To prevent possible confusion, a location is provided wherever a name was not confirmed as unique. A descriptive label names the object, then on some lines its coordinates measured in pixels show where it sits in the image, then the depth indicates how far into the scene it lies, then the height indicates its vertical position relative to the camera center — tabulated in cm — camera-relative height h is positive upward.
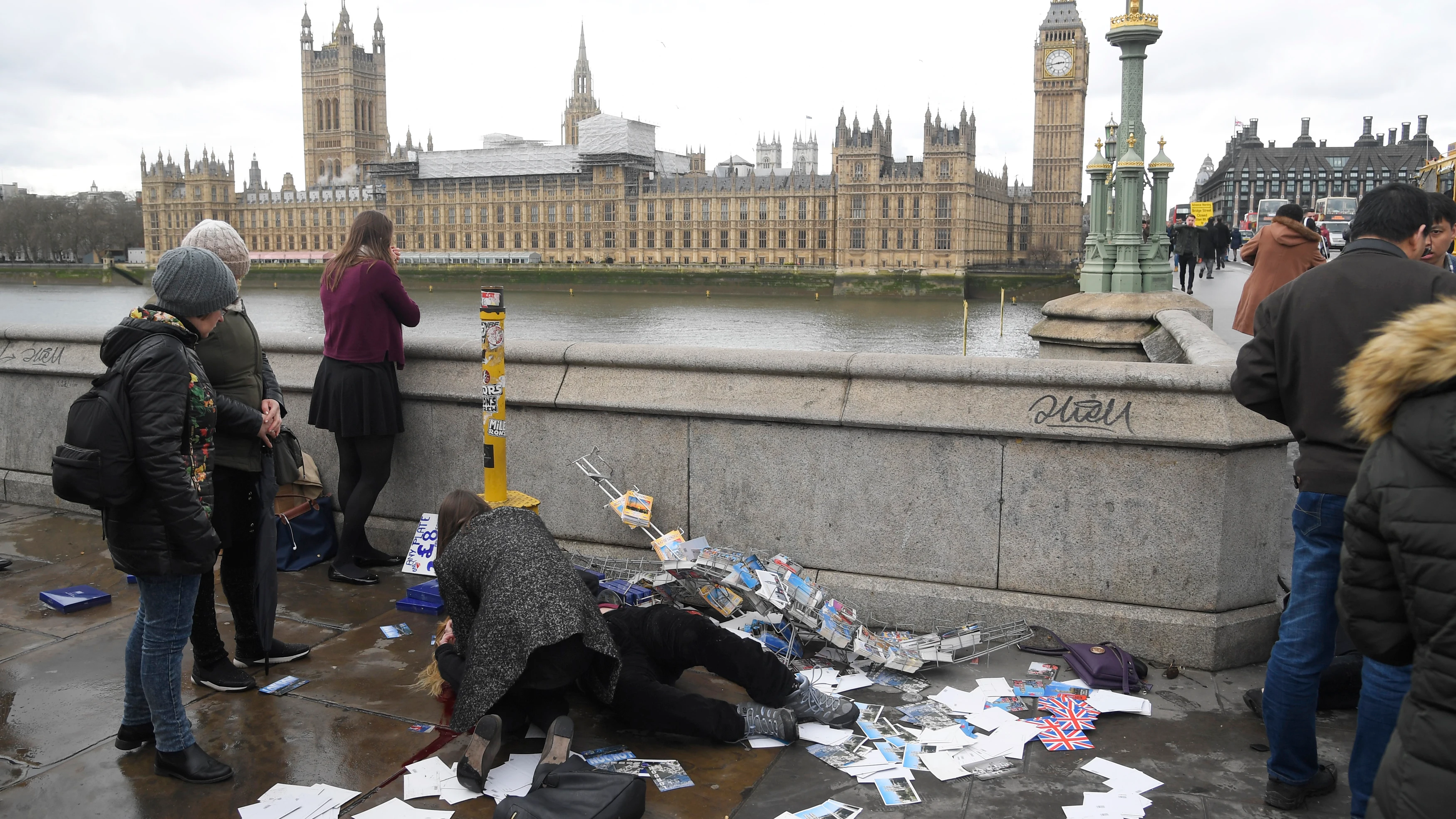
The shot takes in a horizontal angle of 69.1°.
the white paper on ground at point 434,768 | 309 -138
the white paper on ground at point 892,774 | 309 -139
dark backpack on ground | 272 -130
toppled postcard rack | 396 -123
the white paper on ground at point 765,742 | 329 -138
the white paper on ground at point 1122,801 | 291 -139
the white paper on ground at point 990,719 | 343 -137
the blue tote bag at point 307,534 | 514 -116
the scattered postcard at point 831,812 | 287 -139
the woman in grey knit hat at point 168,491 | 290 -54
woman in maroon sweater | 488 -31
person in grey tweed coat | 311 -96
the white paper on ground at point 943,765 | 311 -139
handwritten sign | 499 -119
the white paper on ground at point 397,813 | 289 -140
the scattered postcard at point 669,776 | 303 -138
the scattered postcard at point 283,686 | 371 -136
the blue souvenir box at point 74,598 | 449 -128
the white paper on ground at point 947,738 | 331 -138
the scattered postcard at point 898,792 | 297 -139
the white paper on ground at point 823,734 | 332 -137
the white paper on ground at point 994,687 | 369 -136
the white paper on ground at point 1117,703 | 353 -136
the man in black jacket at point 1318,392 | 276 -25
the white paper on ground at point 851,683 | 376 -137
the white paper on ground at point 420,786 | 299 -139
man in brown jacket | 551 +25
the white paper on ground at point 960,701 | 356 -137
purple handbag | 372 -130
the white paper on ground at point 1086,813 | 286 -139
